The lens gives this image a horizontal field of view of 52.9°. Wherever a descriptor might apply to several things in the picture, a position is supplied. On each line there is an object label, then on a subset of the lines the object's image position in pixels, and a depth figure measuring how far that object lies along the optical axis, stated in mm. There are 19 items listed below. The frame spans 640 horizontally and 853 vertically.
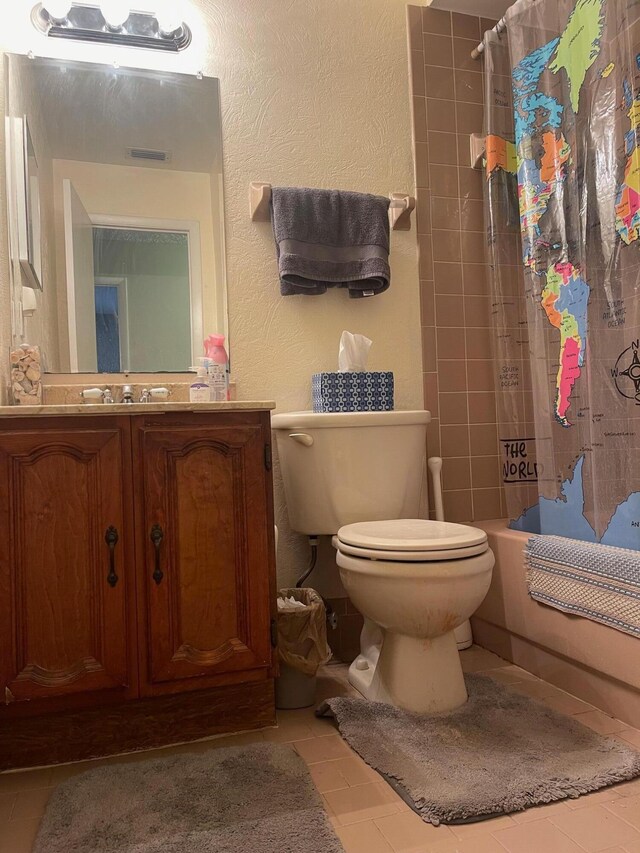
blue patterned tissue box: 1927
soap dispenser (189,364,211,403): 1835
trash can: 1670
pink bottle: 1843
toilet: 1499
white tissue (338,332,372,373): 1973
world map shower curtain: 1553
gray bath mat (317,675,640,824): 1218
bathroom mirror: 1887
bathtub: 1527
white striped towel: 1482
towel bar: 2027
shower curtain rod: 2043
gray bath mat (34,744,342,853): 1122
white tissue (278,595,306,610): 1716
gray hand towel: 2012
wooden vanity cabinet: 1382
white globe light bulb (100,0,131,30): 1902
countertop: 1377
